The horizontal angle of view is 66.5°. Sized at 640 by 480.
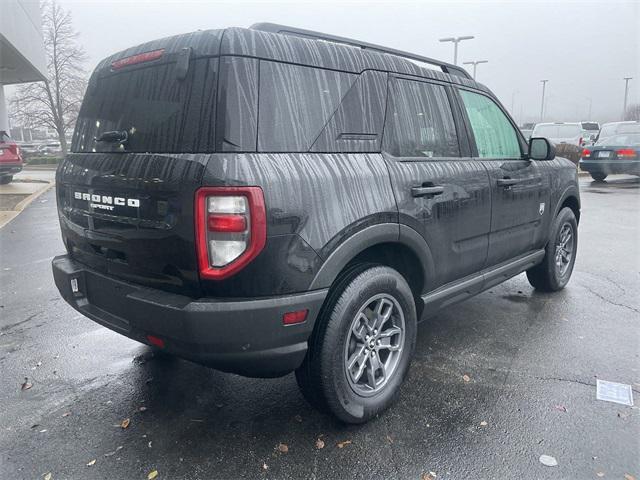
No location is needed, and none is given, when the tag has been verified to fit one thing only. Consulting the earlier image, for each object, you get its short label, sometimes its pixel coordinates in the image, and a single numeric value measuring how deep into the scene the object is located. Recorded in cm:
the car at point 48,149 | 3954
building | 1373
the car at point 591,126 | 3445
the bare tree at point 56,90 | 3131
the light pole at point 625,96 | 6053
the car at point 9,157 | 1470
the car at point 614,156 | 1432
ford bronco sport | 218
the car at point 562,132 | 2291
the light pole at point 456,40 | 2375
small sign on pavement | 294
